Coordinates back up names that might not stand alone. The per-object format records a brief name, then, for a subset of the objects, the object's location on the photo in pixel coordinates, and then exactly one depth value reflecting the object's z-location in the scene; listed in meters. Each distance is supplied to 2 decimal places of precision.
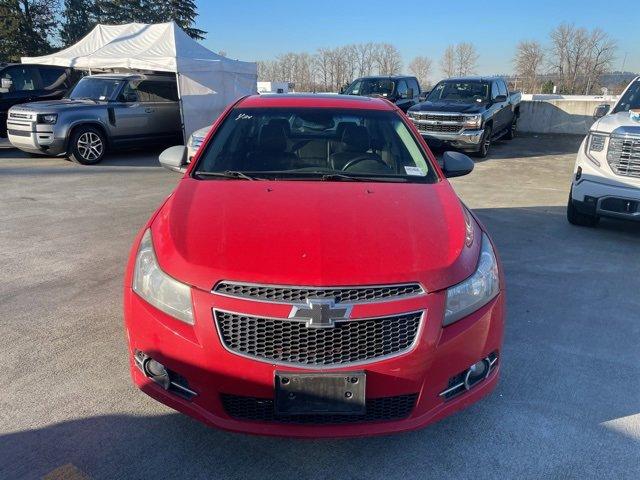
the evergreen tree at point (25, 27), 28.33
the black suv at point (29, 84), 12.01
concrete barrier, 17.91
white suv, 5.46
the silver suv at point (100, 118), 10.08
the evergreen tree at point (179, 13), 40.16
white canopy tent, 12.11
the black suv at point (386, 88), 15.73
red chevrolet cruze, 2.08
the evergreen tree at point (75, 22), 36.28
